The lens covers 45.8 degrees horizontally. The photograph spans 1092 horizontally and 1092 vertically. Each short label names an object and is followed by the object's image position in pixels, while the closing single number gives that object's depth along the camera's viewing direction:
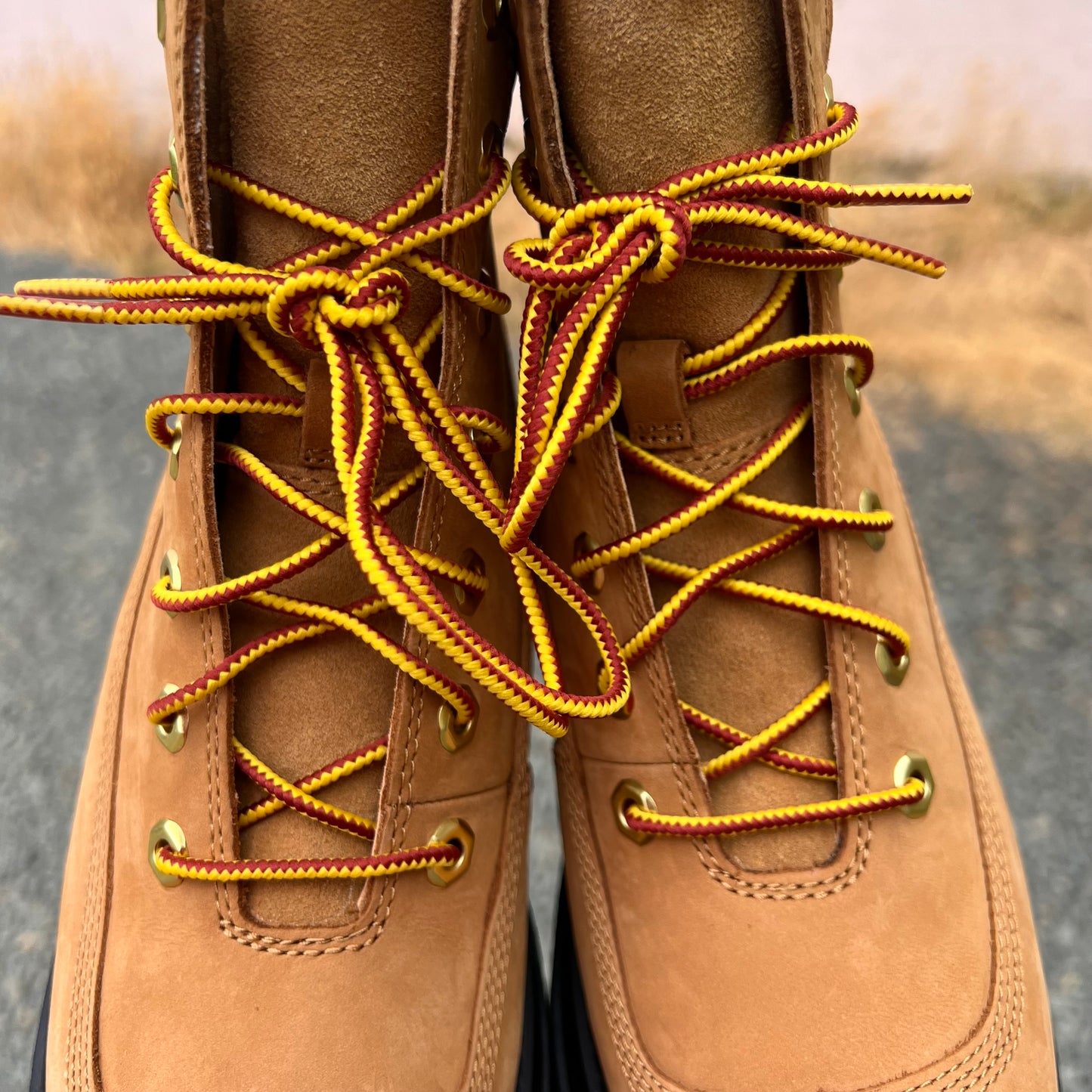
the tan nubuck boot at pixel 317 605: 0.21
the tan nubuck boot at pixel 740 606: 0.21
